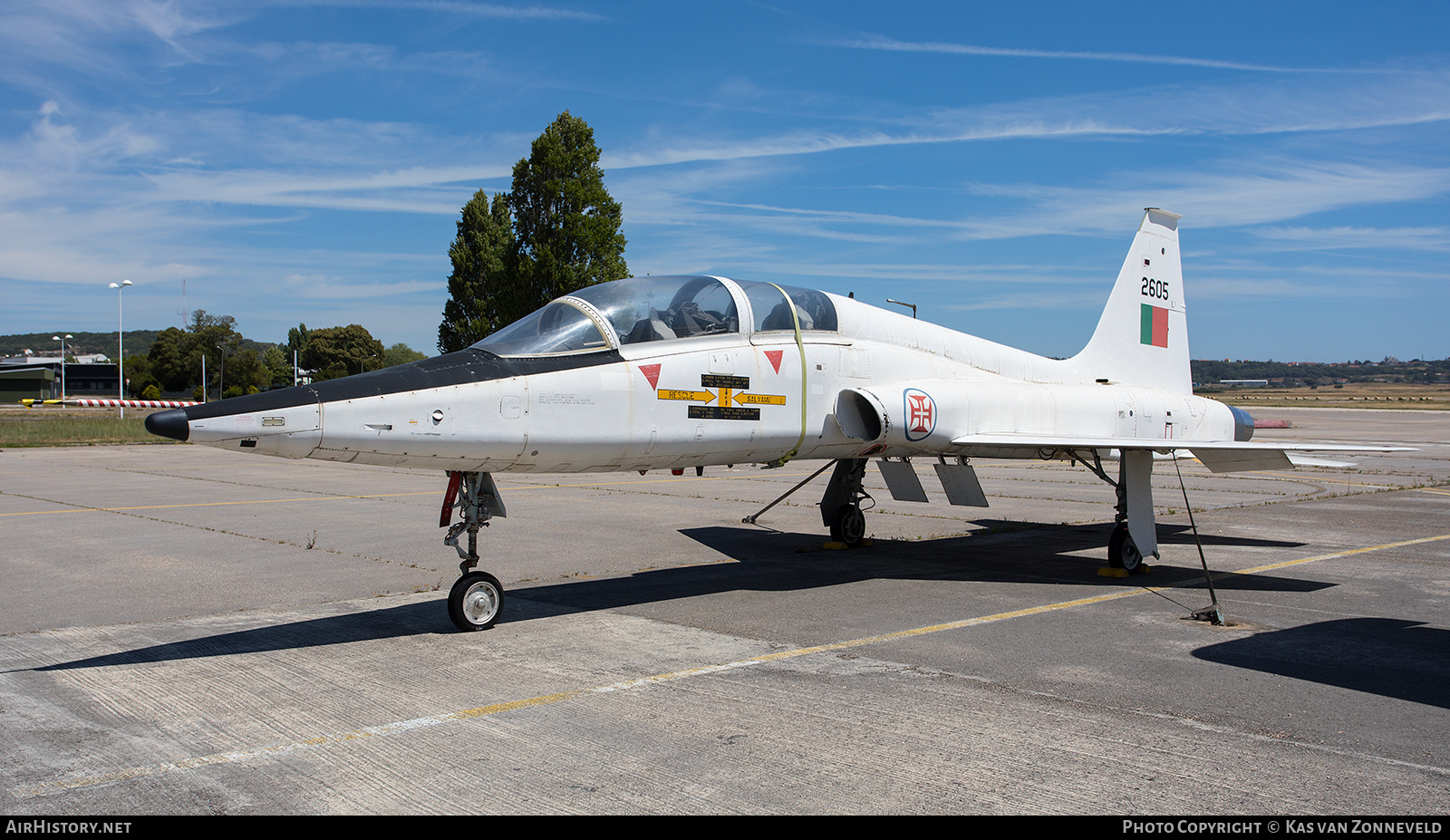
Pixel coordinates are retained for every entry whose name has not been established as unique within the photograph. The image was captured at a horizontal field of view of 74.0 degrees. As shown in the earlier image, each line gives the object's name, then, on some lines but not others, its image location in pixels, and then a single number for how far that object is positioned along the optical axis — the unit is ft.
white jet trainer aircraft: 20.62
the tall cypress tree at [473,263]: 133.39
